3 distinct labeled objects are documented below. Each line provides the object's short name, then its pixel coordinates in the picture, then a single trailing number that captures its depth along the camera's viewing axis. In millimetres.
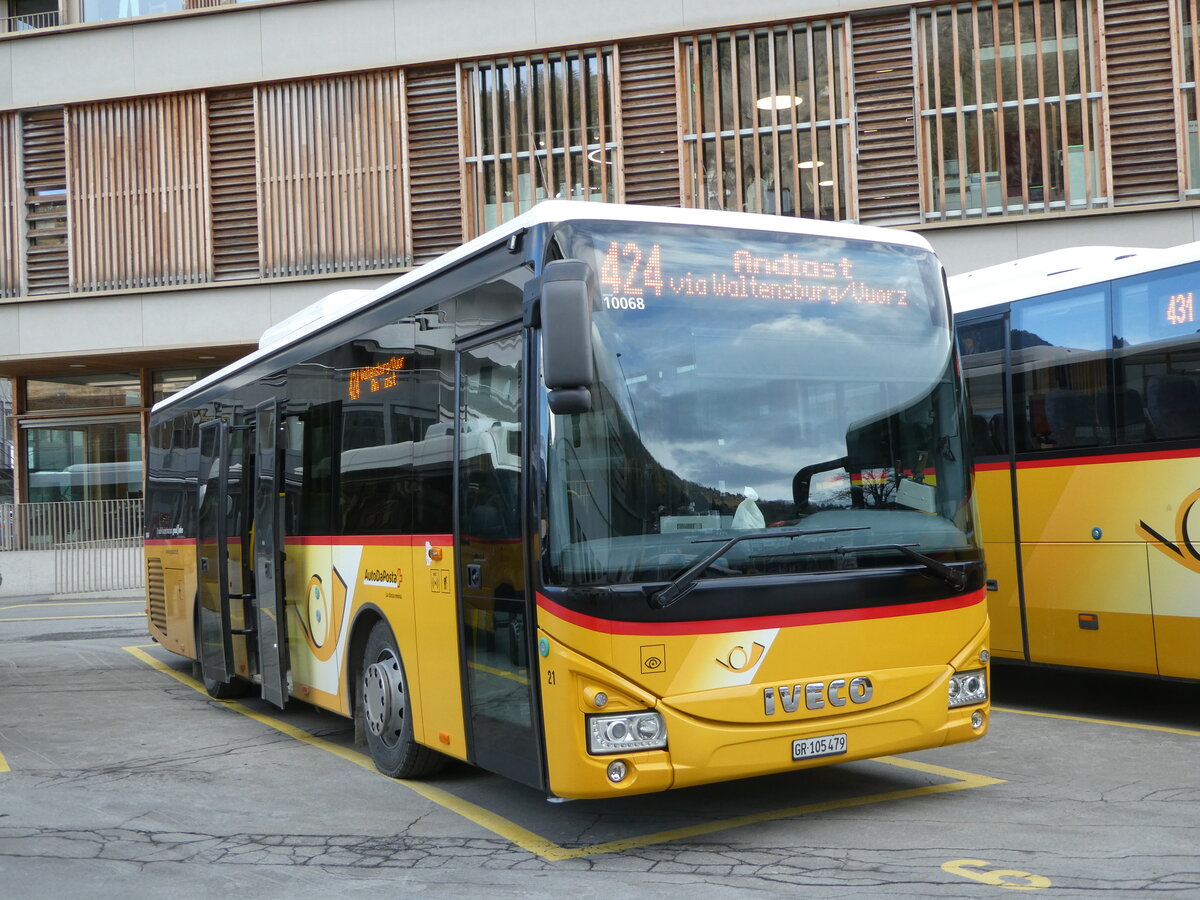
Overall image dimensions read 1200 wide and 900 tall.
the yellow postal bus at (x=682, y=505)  5801
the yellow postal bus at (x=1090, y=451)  8469
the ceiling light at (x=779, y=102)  21156
